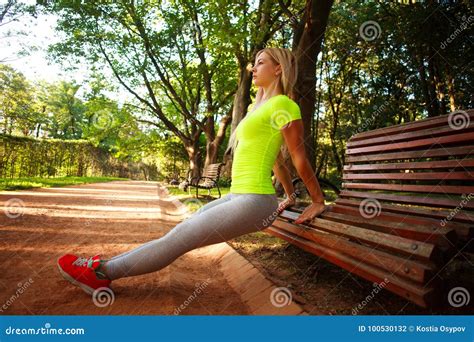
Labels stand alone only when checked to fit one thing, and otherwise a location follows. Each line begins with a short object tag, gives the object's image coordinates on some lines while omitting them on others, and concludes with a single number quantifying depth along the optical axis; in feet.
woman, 6.55
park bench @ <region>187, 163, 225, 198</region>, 27.02
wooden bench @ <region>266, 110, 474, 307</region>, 4.60
